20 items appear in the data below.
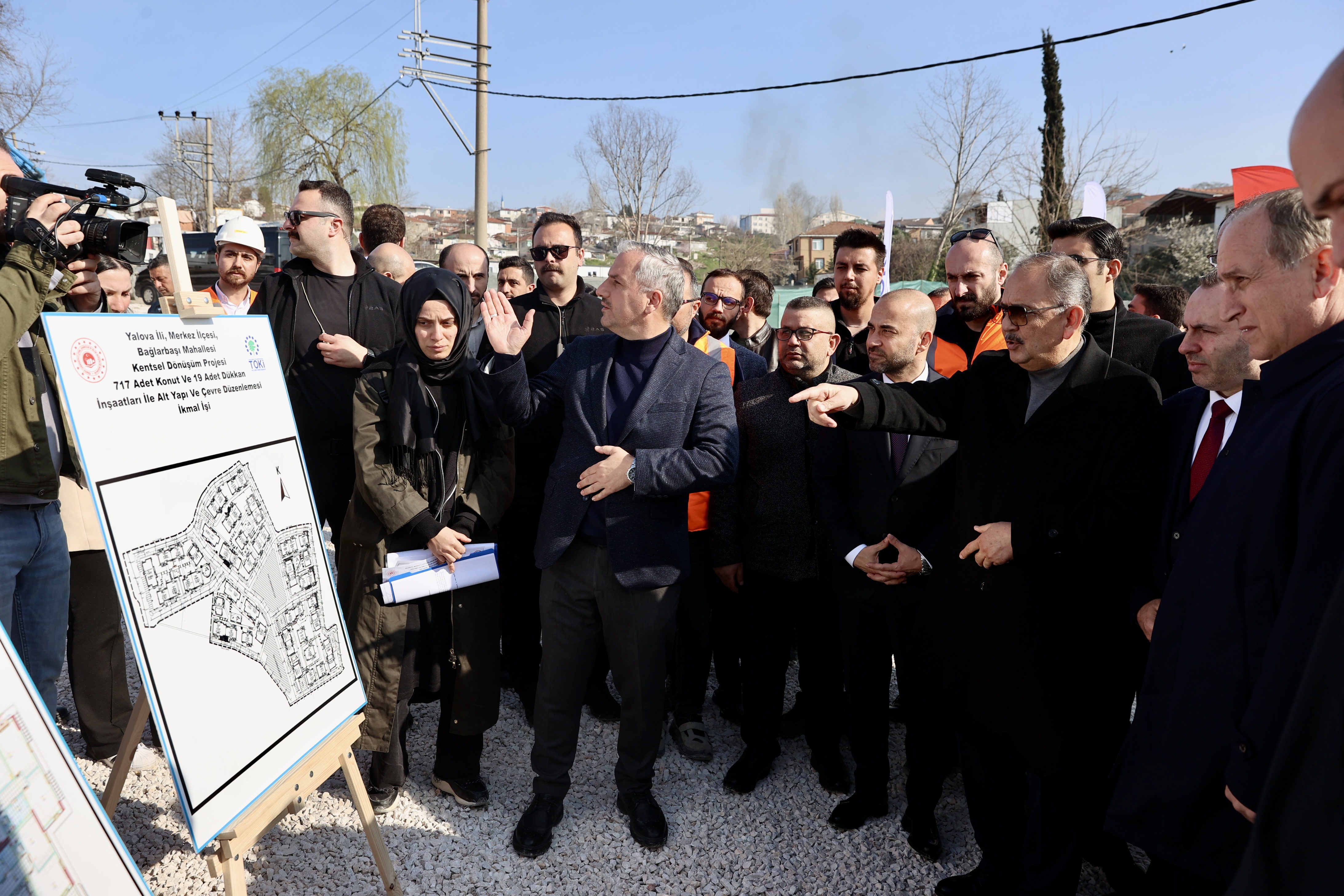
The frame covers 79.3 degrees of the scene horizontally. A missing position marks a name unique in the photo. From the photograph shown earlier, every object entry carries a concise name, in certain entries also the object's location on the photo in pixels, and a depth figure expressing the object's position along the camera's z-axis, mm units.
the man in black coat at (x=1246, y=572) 1560
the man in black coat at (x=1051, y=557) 2486
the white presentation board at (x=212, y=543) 2006
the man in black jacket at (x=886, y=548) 3141
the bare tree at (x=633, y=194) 31484
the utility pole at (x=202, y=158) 35812
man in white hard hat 4055
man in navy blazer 3105
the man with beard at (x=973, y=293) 3936
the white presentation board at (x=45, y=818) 1529
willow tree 33125
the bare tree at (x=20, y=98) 21234
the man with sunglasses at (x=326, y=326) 3709
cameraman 2430
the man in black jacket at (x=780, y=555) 3543
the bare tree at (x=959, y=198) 21328
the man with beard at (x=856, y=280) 4488
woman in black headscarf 3164
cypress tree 18906
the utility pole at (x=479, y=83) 16453
